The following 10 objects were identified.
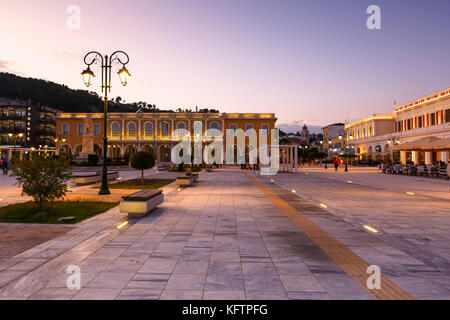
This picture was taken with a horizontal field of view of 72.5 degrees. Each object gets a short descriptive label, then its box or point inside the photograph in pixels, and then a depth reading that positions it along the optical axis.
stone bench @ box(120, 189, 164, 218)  7.84
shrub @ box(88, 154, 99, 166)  32.38
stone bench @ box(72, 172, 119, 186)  16.08
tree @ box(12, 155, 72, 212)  7.83
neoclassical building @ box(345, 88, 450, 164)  37.97
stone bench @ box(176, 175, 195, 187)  16.00
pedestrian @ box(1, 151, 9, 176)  25.40
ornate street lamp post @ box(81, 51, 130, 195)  11.98
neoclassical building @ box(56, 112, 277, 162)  57.19
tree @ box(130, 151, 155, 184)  16.83
